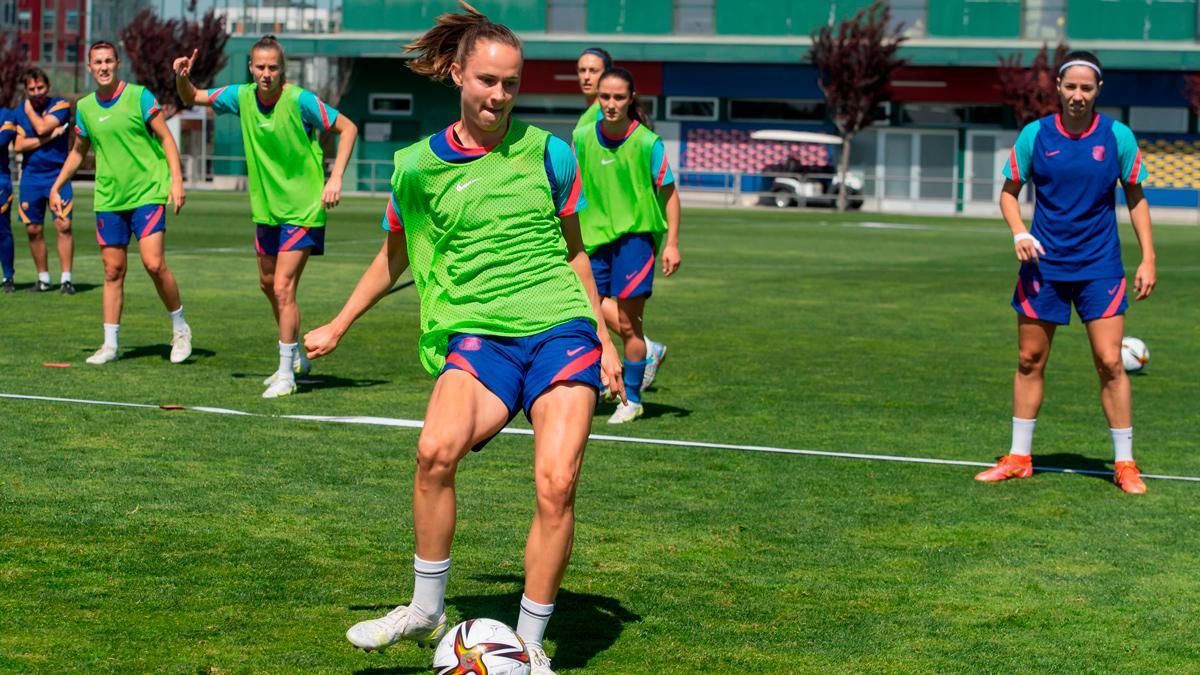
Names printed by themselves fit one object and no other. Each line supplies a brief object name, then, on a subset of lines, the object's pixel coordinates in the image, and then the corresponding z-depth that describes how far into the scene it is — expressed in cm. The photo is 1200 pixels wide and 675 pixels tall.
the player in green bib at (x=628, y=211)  1091
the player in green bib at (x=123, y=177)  1284
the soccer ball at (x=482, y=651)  502
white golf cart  5478
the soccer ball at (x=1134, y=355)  1423
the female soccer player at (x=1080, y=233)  876
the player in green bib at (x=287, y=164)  1166
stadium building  5766
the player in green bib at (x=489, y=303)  527
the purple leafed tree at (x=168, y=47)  6359
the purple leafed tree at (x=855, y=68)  5556
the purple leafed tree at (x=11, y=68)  6981
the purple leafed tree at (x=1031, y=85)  5447
